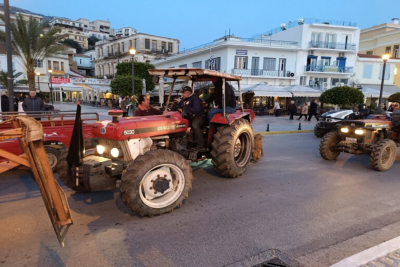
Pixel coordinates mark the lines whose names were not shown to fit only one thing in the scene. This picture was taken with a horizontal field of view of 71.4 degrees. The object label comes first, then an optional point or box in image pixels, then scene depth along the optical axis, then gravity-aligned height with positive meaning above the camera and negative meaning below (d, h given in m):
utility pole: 9.08 +1.00
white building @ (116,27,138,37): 116.57 +24.58
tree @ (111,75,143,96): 30.77 +0.47
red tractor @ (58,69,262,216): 3.93 -1.09
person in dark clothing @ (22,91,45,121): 8.88 -0.53
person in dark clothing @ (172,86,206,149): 5.65 -0.43
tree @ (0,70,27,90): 31.12 +0.71
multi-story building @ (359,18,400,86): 41.20 +8.95
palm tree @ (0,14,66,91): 20.45 +3.58
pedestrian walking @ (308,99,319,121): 20.64 -1.03
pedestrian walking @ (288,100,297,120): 21.67 -1.11
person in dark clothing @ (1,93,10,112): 12.54 -0.83
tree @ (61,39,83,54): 90.31 +13.96
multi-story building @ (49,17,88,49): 100.44 +20.23
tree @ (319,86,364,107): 21.31 +0.03
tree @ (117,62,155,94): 38.14 +2.86
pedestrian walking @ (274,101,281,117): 24.79 -1.38
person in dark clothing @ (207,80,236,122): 5.93 -0.14
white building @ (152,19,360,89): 32.28 +4.70
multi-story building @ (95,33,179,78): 56.72 +8.88
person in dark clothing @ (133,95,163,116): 5.88 -0.40
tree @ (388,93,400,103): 20.38 +0.02
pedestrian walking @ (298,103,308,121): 21.23 -1.16
